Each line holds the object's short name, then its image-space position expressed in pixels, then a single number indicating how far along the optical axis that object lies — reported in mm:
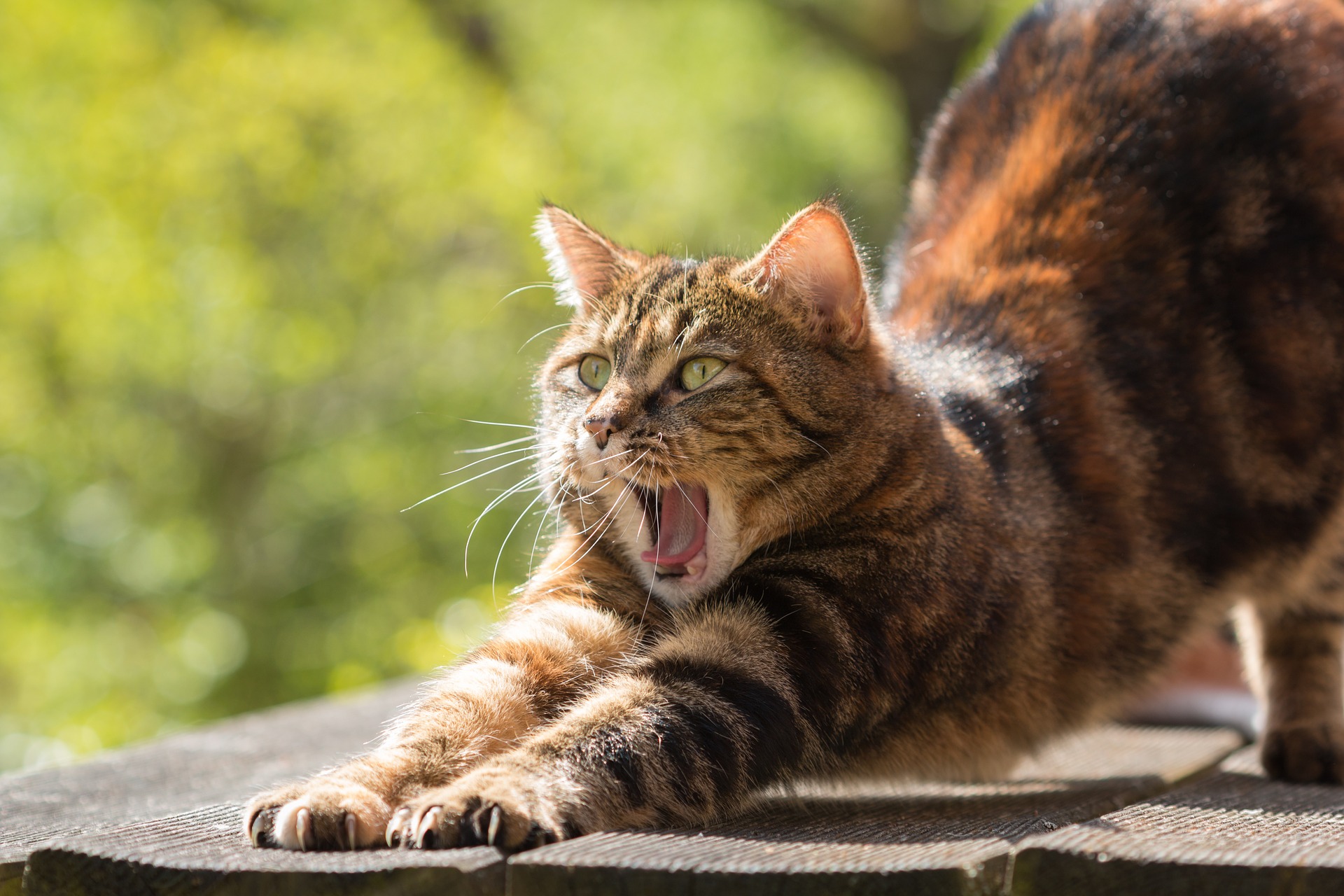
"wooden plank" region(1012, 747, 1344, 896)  1791
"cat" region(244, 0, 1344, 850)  1916
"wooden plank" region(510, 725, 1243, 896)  1792
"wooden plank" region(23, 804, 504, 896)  1798
